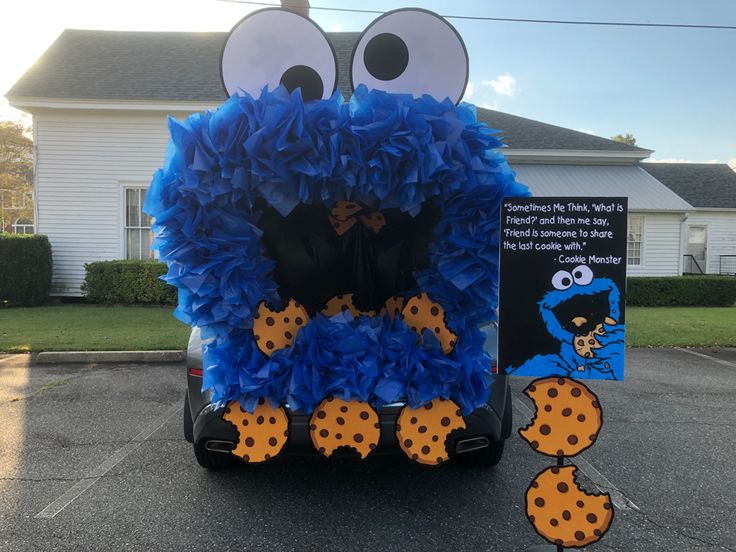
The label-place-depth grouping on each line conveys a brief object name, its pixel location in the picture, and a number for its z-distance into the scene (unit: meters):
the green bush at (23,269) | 11.88
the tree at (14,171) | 26.66
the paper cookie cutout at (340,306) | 3.58
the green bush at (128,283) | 12.02
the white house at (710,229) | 23.58
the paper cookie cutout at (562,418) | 2.51
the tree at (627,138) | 47.64
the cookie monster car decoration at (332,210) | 2.61
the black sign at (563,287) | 2.51
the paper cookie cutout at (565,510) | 2.41
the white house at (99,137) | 12.59
